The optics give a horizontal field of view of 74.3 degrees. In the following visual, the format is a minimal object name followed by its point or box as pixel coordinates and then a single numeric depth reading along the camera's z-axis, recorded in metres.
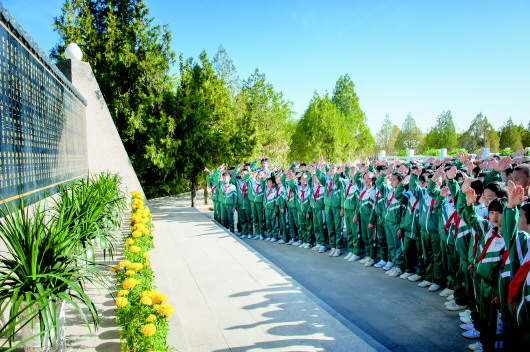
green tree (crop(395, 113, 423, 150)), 53.78
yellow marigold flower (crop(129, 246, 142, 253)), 3.91
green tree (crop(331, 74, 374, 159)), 30.36
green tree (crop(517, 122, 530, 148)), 45.78
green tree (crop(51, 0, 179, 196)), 11.73
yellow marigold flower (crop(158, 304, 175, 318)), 2.75
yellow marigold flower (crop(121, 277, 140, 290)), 3.13
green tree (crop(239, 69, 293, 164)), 12.84
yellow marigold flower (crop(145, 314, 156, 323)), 2.65
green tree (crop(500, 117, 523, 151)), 43.38
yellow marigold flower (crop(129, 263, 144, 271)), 3.47
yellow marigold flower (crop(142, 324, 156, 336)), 2.51
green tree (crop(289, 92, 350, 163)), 20.72
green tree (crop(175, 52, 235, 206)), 12.31
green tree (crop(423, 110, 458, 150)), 42.82
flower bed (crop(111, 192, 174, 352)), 2.57
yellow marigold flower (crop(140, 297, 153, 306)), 2.80
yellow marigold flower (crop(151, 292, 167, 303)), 2.87
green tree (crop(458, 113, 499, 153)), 45.16
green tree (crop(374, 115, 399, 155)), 62.72
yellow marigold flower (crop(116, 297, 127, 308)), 2.82
